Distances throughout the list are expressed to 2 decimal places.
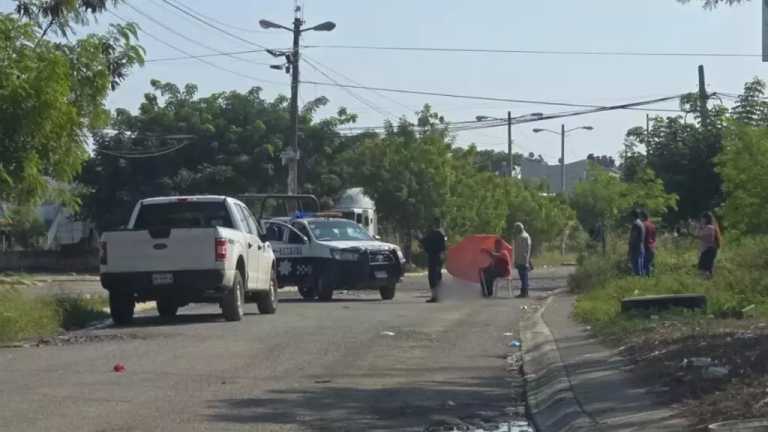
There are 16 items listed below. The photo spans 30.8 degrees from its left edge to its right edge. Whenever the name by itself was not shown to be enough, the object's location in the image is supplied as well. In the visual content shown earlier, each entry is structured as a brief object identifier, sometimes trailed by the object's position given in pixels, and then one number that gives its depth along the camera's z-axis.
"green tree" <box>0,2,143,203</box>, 17.48
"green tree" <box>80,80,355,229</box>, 57.78
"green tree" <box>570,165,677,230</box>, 39.36
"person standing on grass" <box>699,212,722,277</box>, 26.70
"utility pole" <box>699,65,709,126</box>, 43.53
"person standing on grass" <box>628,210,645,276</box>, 27.70
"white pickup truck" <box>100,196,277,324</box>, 20.33
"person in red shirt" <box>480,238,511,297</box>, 30.28
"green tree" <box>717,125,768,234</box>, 32.00
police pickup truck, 28.86
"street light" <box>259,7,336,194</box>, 45.53
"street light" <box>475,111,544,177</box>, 58.75
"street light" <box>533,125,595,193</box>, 81.06
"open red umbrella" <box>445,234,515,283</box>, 30.95
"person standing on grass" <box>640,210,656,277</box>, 28.23
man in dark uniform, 29.91
